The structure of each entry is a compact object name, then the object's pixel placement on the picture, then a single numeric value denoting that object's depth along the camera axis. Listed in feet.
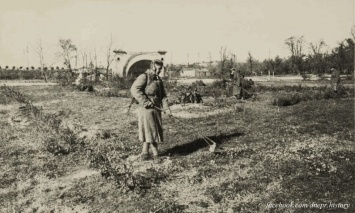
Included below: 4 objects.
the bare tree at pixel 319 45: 241.47
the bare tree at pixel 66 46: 185.26
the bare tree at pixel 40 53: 180.24
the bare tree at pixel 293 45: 243.79
